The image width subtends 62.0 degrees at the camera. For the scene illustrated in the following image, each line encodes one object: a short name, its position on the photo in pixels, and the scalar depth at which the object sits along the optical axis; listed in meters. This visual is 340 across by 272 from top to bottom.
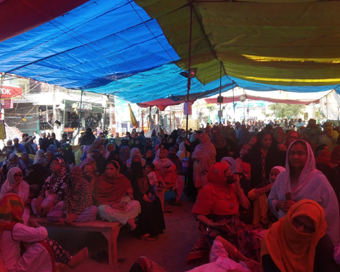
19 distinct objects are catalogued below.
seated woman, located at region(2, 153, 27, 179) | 5.47
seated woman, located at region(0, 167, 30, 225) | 3.86
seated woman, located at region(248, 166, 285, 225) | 3.40
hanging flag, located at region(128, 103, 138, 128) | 14.33
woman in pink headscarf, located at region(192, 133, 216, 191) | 5.57
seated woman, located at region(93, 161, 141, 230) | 3.80
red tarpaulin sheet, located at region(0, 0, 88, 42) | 2.95
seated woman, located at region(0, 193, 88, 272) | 2.40
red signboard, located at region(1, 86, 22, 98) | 14.67
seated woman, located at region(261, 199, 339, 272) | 1.69
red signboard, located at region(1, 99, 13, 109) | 15.42
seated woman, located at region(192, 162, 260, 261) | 2.71
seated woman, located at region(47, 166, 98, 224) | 3.59
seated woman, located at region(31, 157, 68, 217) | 3.81
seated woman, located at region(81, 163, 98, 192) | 4.22
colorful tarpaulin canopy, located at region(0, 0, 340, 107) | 4.18
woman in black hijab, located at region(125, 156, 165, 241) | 4.15
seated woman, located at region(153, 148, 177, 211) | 5.47
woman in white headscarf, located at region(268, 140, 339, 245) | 2.06
